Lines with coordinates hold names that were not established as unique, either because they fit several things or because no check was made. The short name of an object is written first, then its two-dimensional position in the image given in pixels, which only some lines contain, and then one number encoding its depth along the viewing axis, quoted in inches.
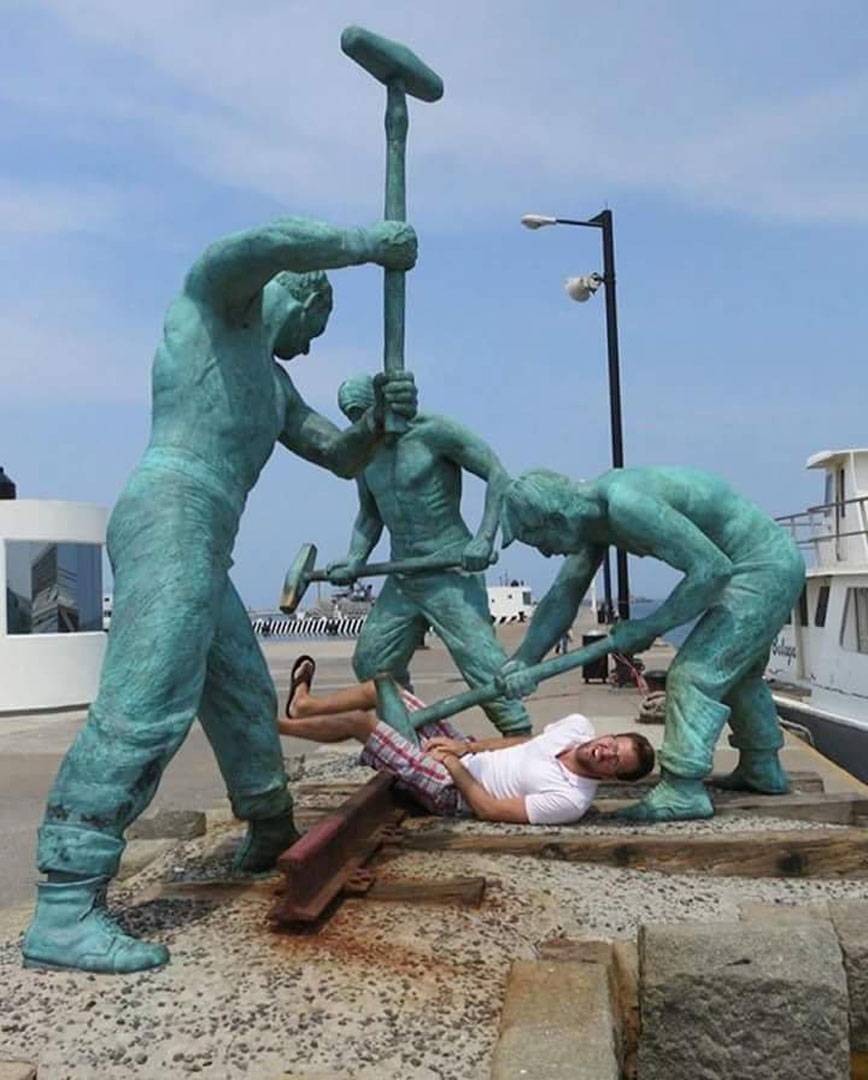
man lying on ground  196.5
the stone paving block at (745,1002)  105.6
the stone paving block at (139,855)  204.7
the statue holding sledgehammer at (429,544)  256.2
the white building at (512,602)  1980.8
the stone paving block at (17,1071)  96.7
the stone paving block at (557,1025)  96.3
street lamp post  601.6
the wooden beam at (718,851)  177.5
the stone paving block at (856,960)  112.4
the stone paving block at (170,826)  232.1
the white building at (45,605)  568.7
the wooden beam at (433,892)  150.2
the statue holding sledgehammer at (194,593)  126.4
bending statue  196.9
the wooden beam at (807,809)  210.2
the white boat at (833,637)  503.8
